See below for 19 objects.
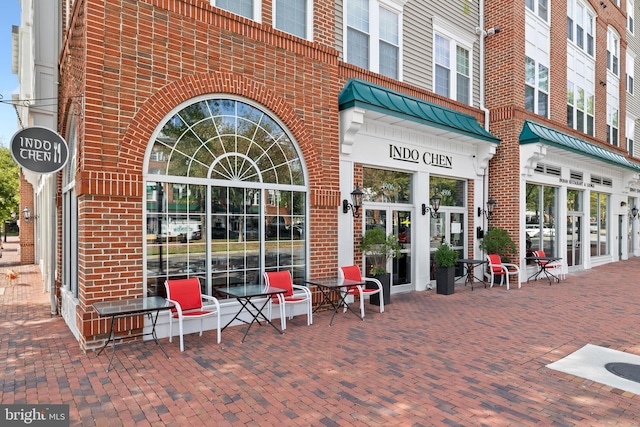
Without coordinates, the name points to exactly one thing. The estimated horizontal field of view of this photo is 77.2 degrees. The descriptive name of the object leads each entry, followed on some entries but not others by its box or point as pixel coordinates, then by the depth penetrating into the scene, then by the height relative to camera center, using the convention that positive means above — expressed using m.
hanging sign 5.29 +0.86
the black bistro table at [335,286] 6.62 -1.25
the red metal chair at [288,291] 6.31 -1.28
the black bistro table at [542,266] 11.12 -1.60
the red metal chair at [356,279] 7.09 -1.24
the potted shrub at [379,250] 8.05 -0.78
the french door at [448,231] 10.30 -0.52
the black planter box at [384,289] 8.01 -1.56
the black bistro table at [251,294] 5.61 -1.15
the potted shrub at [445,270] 9.36 -1.36
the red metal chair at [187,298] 5.32 -1.18
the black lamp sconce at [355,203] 7.81 +0.18
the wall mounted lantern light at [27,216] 16.58 -0.15
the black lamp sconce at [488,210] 11.38 +0.05
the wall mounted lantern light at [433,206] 9.66 +0.14
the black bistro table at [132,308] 4.54 -1.12
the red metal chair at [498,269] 10.50 -1.55
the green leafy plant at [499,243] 10.72 -0.83
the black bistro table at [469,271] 11.01 -1.64
